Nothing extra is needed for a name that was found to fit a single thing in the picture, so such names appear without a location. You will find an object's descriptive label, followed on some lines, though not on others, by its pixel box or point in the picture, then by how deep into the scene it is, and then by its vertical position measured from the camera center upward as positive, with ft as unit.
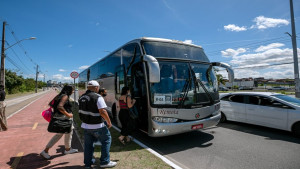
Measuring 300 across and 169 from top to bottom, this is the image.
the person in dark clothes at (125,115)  16.43 -2.94
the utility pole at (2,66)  48.74 +6.92
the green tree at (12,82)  131.73 +5.64
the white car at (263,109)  18.45 -3.14
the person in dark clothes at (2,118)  21.63 -4.19
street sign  41.53 +3.28
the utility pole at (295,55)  37.80 +7.38
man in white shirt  10.64 -2.43
